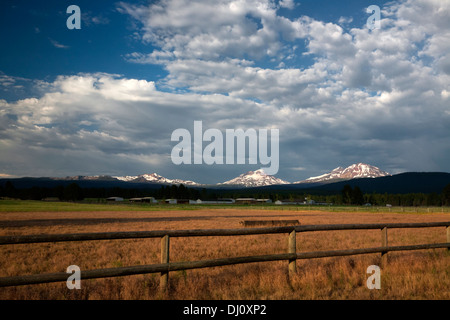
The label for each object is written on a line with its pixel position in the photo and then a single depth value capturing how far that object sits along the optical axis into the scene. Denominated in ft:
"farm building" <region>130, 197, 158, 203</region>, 622.79
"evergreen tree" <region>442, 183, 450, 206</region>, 556.10
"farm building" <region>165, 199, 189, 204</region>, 621.56
